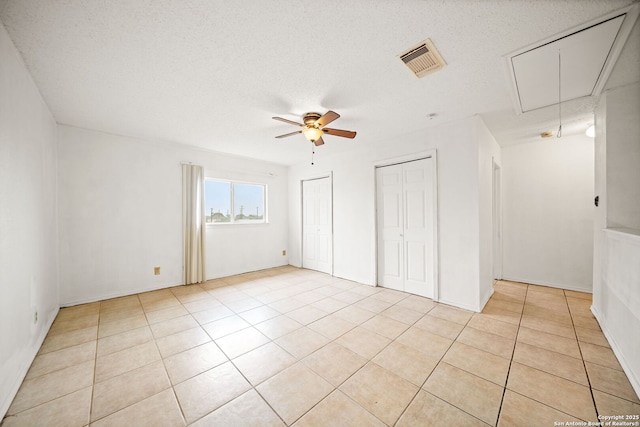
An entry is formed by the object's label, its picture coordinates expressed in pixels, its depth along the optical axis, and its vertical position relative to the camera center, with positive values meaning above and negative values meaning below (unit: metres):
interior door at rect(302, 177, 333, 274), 5.07 -0.27
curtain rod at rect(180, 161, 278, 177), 4.40 +0.97
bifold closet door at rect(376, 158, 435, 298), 3.54 -0.21
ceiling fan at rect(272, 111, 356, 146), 2.77 +1.05
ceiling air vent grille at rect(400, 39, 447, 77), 1.79 +1.28
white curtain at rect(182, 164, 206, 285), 4.32 -0.19
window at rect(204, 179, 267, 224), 4.84 +0.28
